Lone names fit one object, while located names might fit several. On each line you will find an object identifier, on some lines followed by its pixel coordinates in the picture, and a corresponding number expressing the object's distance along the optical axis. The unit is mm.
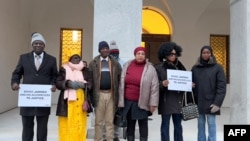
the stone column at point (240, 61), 6750
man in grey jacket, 5523
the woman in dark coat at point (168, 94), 5590
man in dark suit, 5227
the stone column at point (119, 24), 7125
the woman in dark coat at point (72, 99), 5270
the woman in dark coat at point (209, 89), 5465
